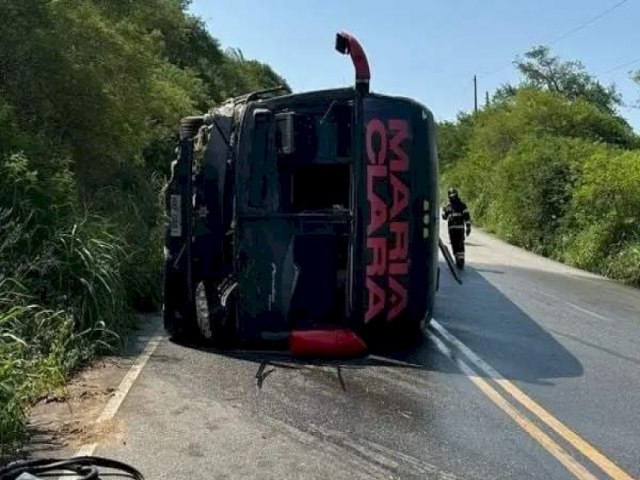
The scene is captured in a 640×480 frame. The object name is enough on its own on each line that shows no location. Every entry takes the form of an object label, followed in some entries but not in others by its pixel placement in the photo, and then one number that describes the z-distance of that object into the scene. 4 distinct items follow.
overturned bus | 8.56
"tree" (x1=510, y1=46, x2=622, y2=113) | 65.62
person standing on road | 18.50
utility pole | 72.57
